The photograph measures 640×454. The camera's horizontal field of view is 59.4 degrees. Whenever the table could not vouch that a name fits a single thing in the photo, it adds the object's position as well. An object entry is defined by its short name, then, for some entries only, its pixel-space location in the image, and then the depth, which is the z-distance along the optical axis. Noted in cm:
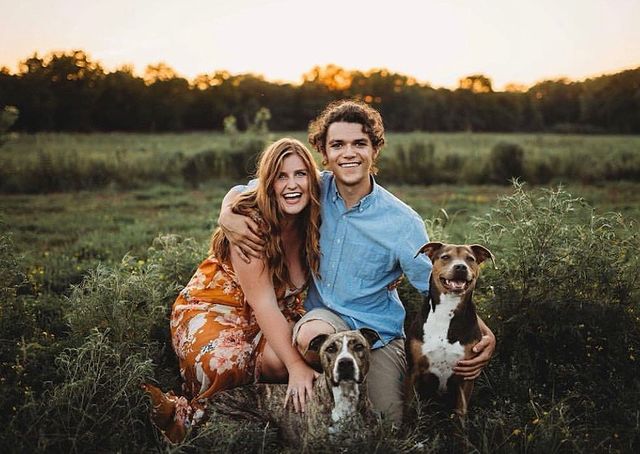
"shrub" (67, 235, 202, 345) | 454
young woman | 391
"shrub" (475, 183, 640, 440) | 445
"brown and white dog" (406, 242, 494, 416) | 389
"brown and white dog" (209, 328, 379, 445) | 354
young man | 410
